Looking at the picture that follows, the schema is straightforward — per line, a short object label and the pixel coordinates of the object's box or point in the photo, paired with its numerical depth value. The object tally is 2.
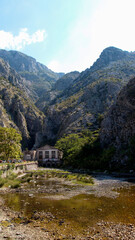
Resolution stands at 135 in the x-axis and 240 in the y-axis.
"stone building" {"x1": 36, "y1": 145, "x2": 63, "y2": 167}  84.19
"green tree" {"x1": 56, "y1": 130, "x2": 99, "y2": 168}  64.87
